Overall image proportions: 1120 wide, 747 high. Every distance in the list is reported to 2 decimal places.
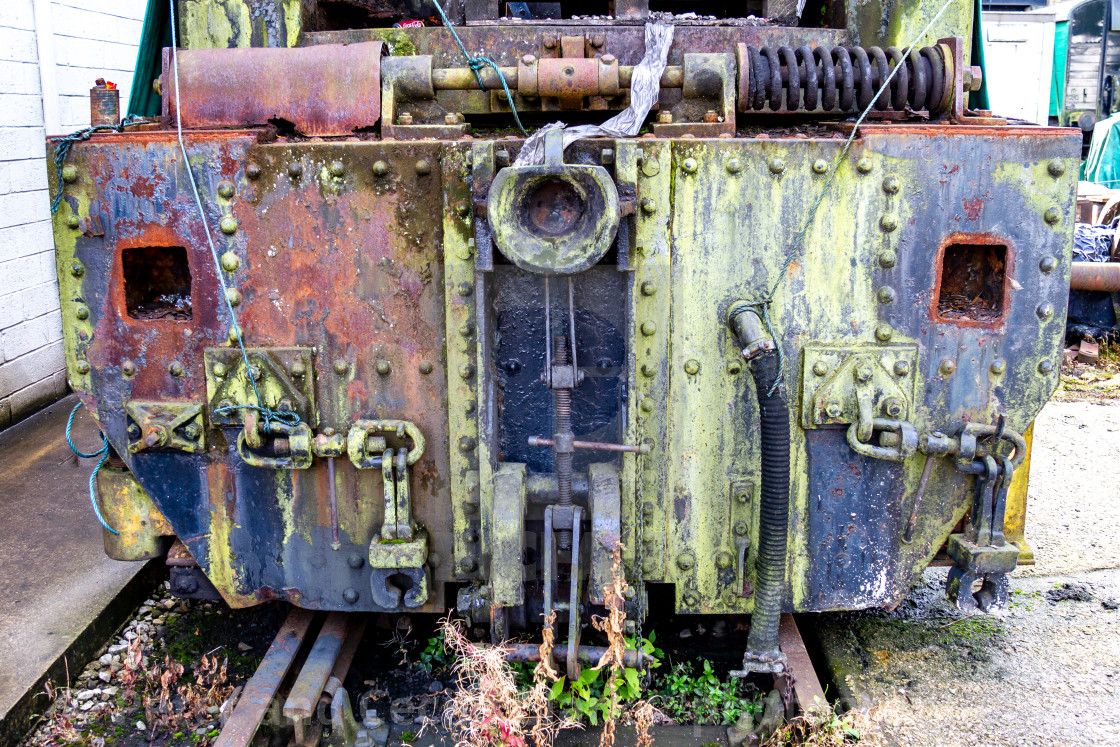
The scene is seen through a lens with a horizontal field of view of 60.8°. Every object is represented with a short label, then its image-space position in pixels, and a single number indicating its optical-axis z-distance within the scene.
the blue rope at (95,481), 2.91
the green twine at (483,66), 2.67
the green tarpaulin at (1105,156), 14.57
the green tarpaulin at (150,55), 3.07
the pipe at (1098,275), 7.12
